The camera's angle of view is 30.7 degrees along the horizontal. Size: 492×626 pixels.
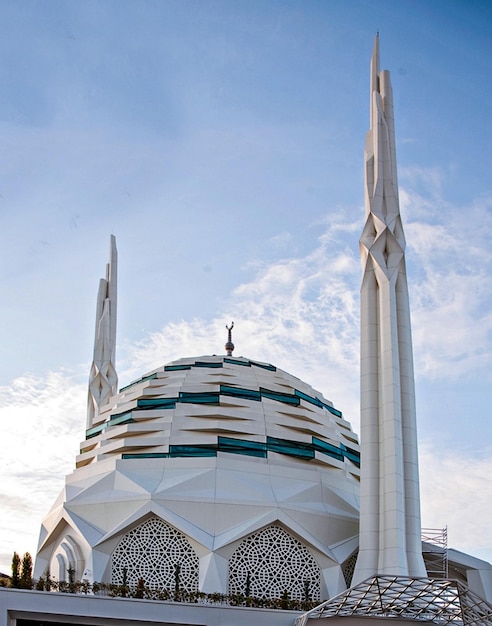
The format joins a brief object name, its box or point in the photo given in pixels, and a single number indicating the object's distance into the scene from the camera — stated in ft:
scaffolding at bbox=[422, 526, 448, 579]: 137.39
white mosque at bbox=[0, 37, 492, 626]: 116.06
